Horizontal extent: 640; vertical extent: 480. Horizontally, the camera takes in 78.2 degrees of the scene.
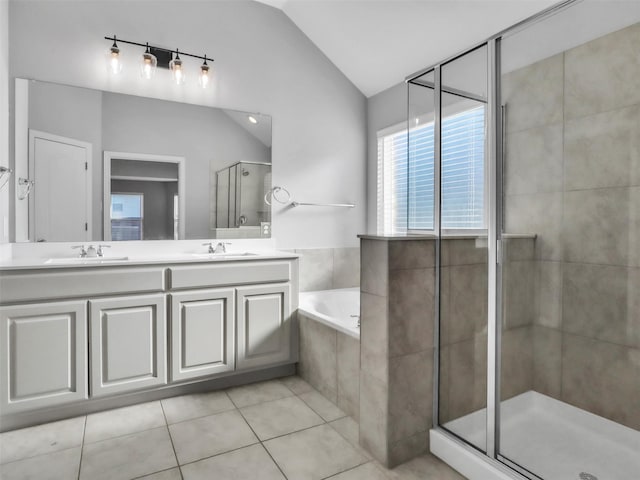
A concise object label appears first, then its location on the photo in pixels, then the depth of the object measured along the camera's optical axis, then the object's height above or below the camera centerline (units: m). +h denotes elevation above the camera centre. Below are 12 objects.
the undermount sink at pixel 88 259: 2.35 -0.14
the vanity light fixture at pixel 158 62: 2.67 +1.24
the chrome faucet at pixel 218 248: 2.95 -0.08
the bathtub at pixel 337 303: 3.19 -0.54
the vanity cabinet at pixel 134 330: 2.00 -0.54
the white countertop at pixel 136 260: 2.01 -0.14
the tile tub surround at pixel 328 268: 3.46 -0.28
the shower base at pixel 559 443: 1.36 -0.75
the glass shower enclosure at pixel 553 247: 1.37 -0.03
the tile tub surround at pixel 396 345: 1.71 -0.48
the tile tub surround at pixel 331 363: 2.14 -0.75
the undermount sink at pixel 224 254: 2.69 -0.13
